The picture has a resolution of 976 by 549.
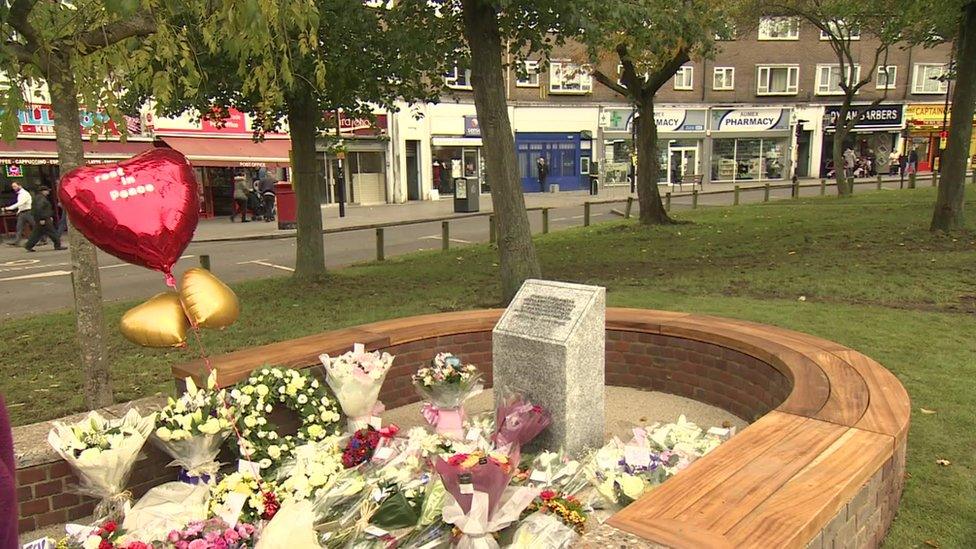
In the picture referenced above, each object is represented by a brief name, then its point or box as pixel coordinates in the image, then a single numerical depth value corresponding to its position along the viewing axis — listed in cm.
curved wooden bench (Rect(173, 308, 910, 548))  285
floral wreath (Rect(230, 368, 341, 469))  413
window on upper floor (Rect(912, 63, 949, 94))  4166
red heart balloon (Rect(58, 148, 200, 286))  348
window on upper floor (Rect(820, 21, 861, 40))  2376
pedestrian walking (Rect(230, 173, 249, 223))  2480
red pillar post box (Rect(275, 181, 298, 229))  2198
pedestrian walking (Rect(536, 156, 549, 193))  3550
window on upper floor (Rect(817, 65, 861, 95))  4062
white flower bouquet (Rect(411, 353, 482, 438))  493
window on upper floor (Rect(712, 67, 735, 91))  3950
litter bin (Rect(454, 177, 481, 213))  2655
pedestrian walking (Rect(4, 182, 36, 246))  1890
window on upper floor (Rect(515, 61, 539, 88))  3504
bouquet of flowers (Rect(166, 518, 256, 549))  263
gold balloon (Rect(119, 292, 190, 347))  377
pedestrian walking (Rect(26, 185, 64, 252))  1800
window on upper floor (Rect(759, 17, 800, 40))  3240
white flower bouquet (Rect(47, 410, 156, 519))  355
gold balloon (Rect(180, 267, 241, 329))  381
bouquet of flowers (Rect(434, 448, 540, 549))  268
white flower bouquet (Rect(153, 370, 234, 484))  383
